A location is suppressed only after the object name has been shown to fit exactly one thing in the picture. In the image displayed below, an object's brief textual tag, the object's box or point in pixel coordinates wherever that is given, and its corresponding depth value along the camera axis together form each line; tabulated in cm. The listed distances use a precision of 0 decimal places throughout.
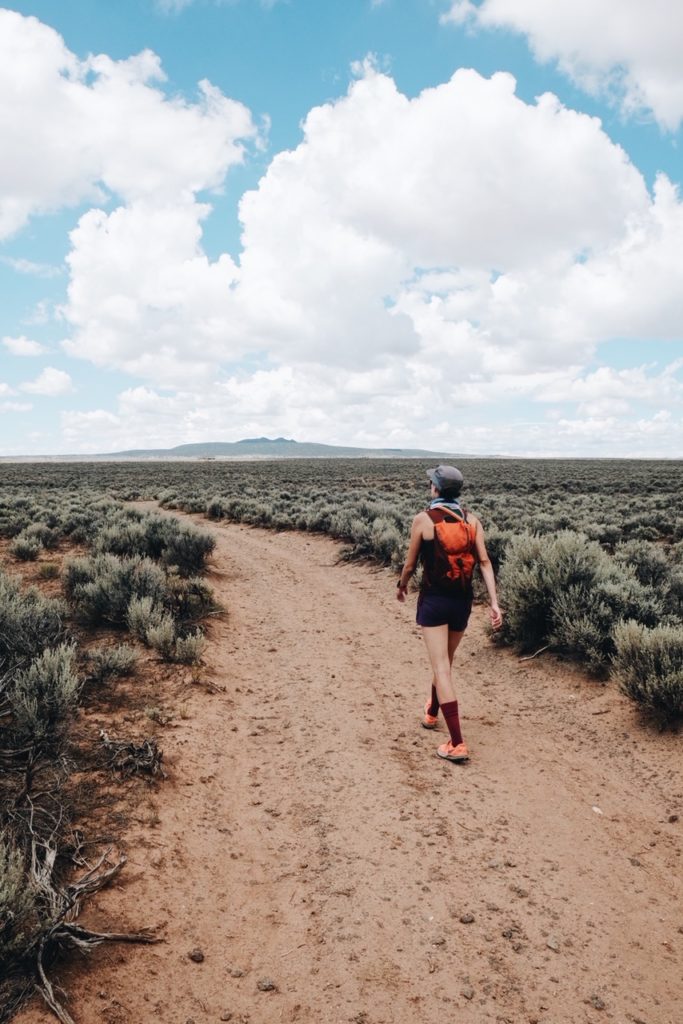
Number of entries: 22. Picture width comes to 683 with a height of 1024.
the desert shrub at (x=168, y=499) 2733
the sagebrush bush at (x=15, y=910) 264
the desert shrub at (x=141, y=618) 716
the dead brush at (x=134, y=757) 455
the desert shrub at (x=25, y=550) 1150
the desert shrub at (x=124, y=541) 1135
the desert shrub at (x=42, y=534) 1328
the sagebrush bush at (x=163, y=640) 683
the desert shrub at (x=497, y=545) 1100
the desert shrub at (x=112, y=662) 600
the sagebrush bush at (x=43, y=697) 443
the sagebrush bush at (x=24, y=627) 546
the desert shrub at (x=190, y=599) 852
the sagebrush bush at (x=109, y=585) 764
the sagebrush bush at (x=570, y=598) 675
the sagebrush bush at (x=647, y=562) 929
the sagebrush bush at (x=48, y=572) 994
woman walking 485
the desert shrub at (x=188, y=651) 677
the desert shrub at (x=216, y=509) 2320
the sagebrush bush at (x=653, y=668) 526
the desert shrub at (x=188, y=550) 1124
